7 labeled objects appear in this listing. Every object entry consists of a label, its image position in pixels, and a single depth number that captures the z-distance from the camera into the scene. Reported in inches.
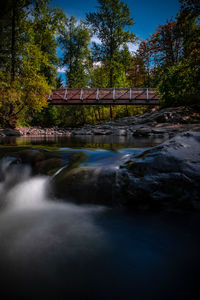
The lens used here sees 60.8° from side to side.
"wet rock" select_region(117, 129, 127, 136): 469.8
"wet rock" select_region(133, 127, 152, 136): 418.5
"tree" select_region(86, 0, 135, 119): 838.5
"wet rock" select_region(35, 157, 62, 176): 106.9
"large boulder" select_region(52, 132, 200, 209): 79.6
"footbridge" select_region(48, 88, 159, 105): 708.7
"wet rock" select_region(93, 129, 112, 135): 521.1
